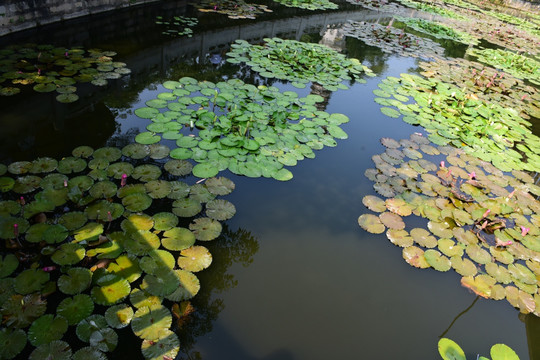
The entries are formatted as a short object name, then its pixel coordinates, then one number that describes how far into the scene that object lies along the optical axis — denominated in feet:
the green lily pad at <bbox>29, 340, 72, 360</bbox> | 5.66
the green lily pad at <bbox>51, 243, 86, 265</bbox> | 7.20
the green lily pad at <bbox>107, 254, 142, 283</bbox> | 7.26
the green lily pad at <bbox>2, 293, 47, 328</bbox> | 6.07
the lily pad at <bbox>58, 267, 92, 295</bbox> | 6.75
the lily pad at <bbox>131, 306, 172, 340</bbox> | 6.34
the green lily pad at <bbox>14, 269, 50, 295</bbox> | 6.58
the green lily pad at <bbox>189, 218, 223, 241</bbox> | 8.63
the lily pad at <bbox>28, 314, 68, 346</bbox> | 5.90
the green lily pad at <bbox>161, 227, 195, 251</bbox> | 8.16
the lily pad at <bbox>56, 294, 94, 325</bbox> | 6.32
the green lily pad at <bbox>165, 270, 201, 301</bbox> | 7.13
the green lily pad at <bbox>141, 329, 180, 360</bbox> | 6.11
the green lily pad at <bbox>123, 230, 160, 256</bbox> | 7.82
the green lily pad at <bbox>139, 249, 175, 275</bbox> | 7.50
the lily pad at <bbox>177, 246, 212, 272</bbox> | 7.81
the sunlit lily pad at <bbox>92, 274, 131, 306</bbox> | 6.74
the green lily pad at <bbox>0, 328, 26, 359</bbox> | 5.63
